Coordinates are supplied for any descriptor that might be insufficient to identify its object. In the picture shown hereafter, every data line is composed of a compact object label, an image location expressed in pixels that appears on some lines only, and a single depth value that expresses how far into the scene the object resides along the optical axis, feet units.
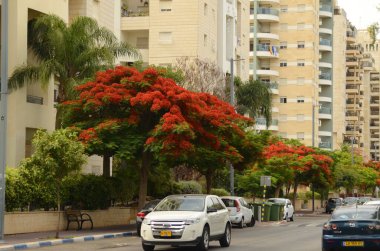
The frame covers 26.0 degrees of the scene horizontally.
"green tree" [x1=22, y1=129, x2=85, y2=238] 93.58
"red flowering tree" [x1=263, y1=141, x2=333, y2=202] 201.87
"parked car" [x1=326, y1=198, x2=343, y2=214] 235.95
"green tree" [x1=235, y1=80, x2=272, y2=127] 207.62
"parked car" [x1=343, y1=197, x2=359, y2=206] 220.35
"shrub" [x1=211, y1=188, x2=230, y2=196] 184.75
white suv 76.13
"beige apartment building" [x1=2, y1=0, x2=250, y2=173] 137.18
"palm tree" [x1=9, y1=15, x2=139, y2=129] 124.47
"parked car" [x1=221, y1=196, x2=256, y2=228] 136.36
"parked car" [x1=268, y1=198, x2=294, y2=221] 178.50
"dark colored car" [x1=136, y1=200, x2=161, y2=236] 105.70
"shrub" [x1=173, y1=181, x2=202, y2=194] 161.79
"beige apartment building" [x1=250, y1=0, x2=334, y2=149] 376.68
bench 116.37
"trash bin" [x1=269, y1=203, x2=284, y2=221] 174.19
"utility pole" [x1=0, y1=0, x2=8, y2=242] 88.07
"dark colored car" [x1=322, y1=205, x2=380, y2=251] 72.23
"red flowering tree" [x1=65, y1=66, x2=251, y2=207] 113.19
